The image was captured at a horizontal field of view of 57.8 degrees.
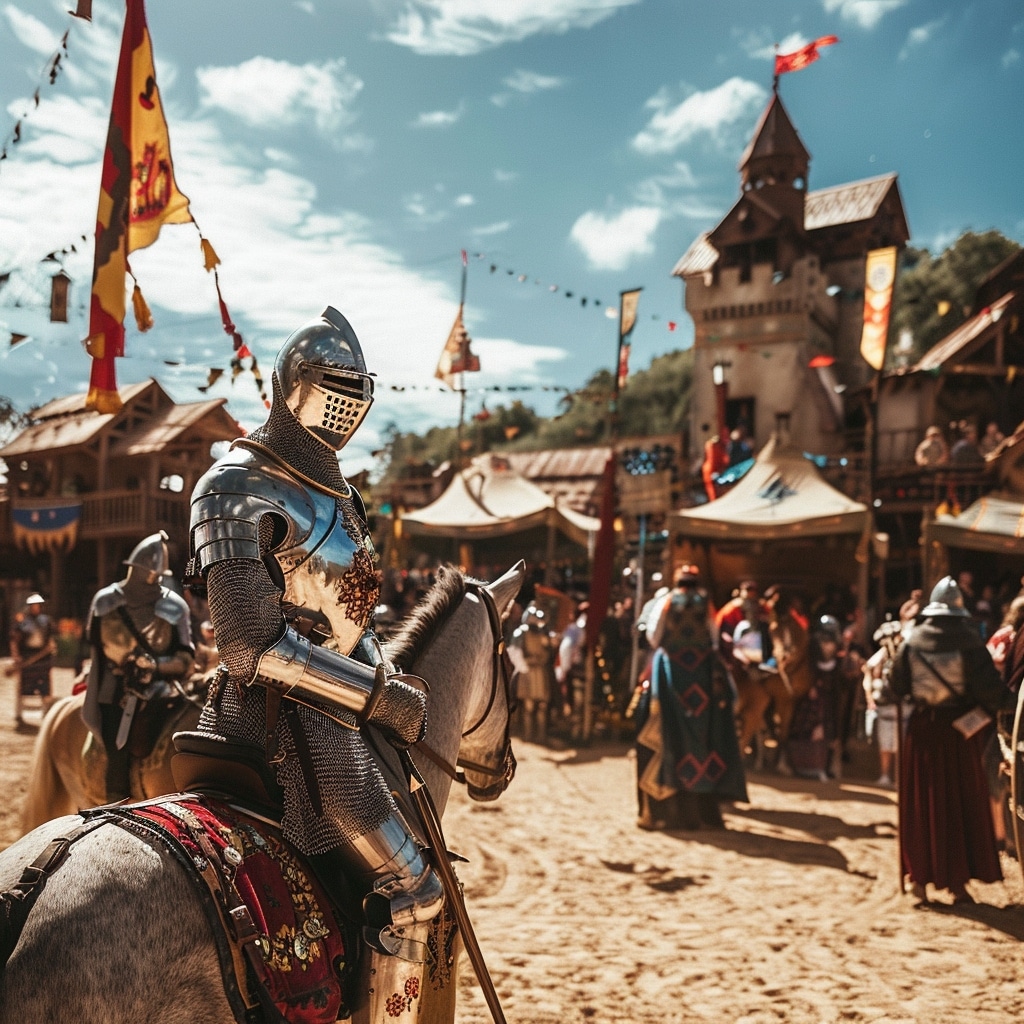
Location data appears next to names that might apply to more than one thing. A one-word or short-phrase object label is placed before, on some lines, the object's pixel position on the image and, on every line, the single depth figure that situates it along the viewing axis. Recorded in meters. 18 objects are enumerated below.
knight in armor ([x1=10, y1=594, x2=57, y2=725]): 12.80
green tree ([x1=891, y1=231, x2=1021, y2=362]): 27.98
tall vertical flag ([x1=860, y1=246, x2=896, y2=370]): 13.97
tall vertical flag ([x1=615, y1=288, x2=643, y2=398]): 14.38
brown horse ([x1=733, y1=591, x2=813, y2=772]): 10.48
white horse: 1.85
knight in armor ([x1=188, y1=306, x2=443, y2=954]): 2.30
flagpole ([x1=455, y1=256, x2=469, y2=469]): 15.89
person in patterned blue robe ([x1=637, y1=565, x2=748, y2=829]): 7.84
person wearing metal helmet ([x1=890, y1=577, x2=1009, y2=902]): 5.89
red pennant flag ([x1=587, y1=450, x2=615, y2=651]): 12.41
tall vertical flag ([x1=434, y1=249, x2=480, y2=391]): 15.90
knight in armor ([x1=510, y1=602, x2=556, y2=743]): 12.62
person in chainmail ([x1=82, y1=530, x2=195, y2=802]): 4.74
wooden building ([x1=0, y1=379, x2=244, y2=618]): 22.41
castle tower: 23.02
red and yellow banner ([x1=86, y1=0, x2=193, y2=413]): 4.93
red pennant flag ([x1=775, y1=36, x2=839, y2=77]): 17.94
